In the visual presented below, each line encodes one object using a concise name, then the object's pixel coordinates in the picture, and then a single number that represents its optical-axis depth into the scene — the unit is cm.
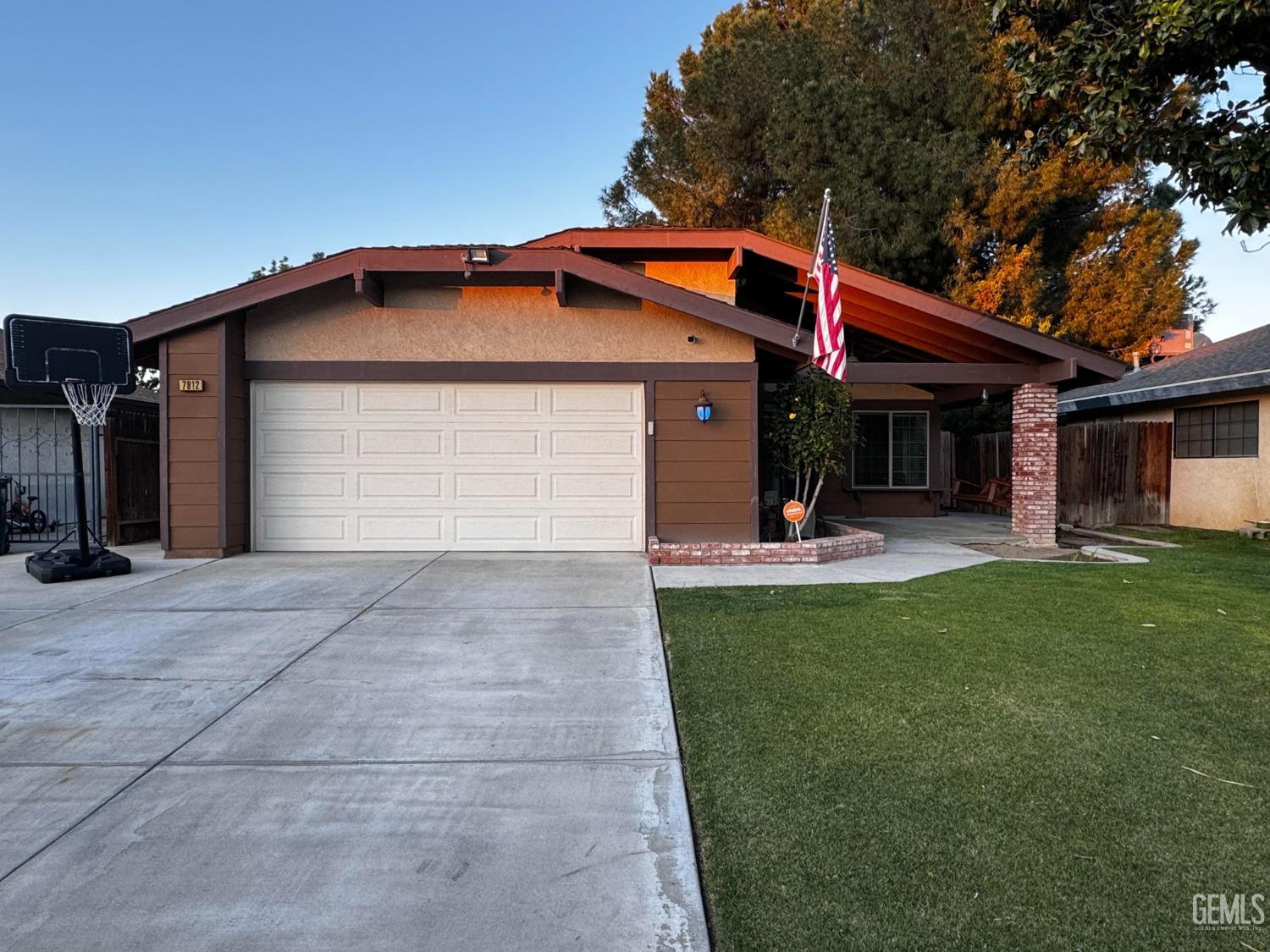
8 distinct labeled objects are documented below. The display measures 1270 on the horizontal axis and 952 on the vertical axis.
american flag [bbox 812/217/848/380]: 752
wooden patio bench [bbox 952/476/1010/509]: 1517
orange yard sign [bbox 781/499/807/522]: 863
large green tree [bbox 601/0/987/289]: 1588
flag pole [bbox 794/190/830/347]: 783
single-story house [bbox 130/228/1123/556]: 918
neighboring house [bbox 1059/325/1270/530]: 1162
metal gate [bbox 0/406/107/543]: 1320
